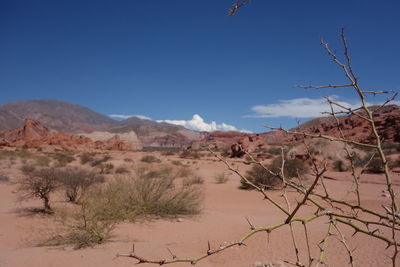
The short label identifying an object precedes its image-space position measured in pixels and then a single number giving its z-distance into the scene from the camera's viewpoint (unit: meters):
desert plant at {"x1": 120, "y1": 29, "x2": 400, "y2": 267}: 1.13
